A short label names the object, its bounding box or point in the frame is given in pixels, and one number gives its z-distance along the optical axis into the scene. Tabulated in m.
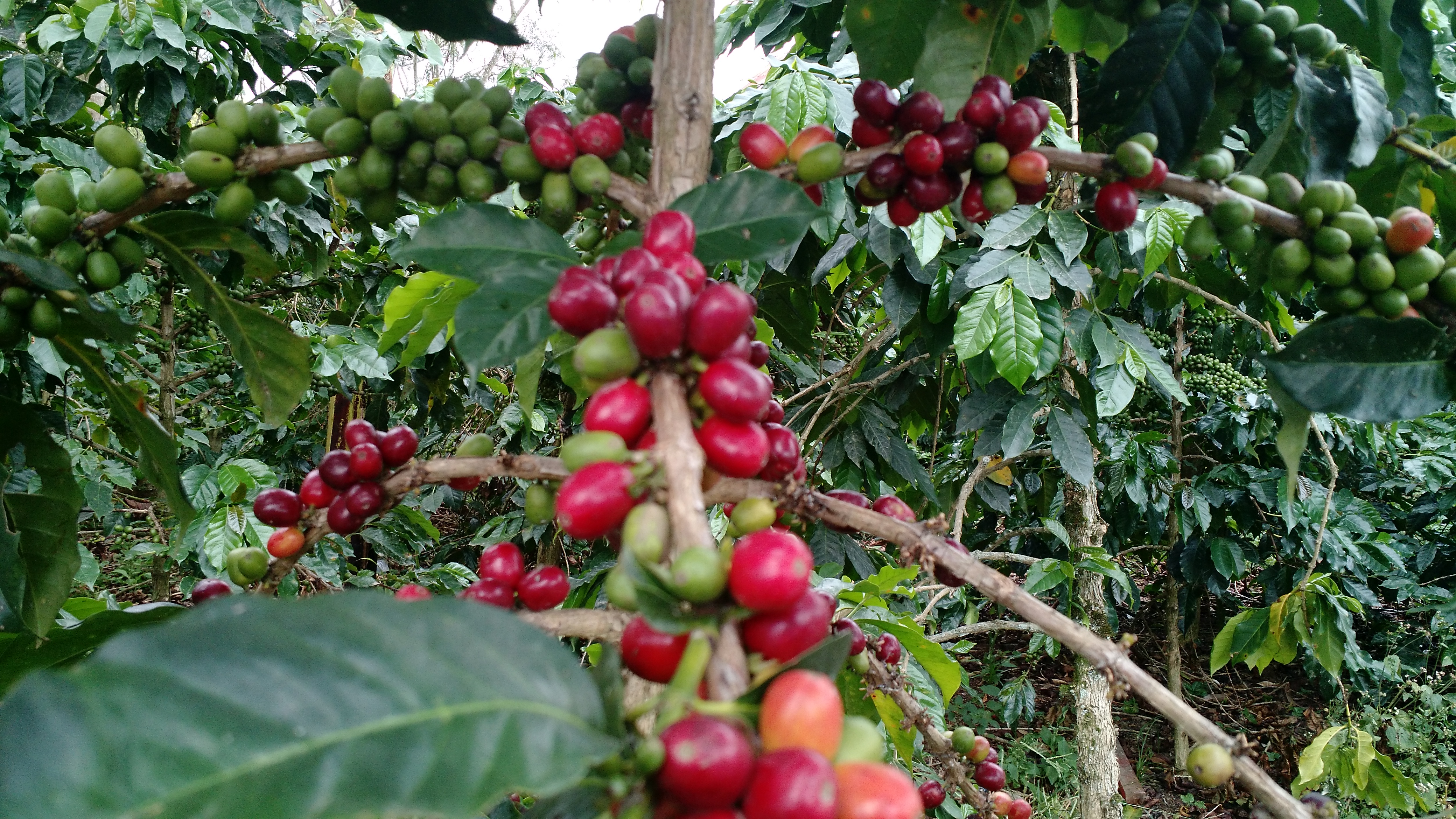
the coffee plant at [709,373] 0.31
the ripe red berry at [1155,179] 0.45
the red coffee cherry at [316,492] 0.49
